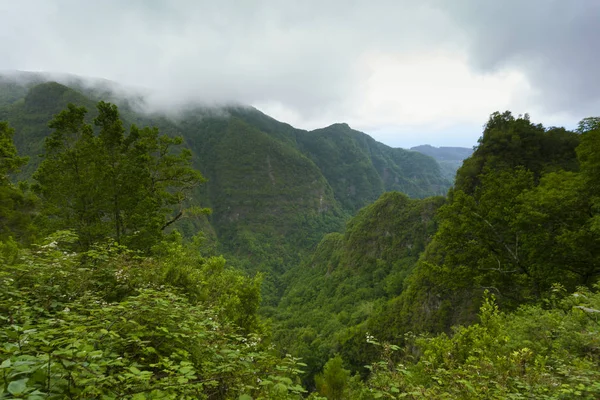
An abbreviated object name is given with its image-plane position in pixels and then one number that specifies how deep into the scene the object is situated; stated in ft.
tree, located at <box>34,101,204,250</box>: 48.24
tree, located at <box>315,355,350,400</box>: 32.81
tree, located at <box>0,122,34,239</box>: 53.52
